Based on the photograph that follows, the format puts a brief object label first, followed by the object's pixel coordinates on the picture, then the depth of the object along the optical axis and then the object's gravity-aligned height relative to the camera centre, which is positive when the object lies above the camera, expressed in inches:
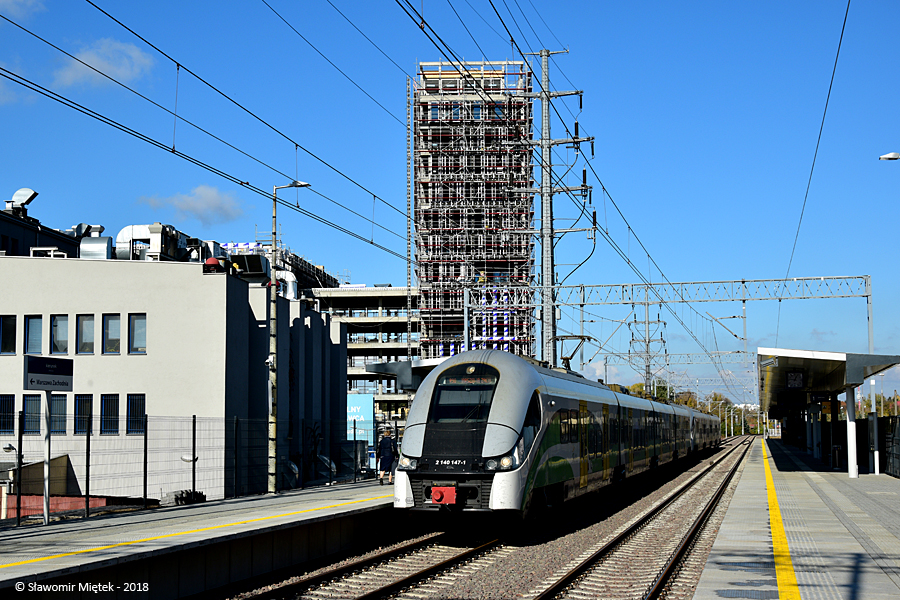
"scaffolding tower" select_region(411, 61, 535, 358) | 3612.2 +697.4
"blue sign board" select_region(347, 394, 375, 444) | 2241.6 -77.2
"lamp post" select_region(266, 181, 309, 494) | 922.1 -24.1
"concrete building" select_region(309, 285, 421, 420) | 3809.1 +229.0
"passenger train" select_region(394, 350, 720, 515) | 595.8 -42.9
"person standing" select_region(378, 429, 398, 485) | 938.1 -78.0
